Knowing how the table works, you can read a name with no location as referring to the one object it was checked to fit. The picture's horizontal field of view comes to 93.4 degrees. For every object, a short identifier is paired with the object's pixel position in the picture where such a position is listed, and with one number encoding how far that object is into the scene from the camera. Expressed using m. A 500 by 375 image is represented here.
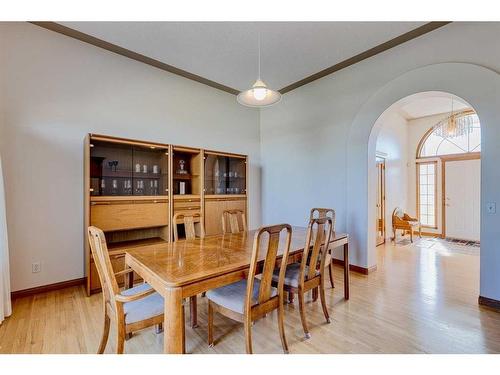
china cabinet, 2.77
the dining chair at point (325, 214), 2.79
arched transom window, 4.54
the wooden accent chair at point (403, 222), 5.30
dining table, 1.30
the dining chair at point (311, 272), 1.93
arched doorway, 2.36
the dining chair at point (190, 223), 2.56
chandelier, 4.49
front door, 5.34
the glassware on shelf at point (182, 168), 3.72
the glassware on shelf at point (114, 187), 3.02
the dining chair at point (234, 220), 2.99
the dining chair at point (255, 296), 1.55
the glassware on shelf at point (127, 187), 3.11
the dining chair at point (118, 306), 1.41
